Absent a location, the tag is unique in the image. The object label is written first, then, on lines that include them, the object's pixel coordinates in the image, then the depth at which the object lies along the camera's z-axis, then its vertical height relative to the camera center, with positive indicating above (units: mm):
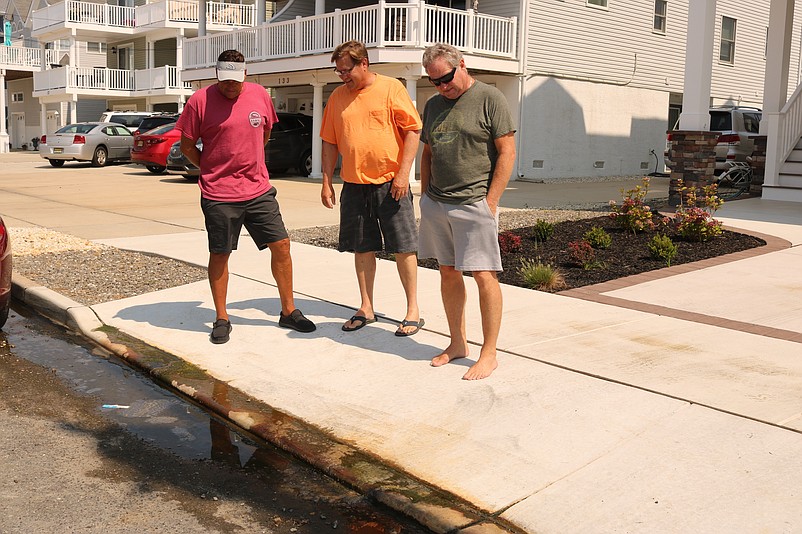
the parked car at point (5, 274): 6801 -1181
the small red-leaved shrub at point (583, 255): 9086 -1226
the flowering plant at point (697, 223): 10406 -987
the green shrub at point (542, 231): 10656 -1154
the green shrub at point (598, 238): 9953 -1148
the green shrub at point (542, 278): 8078 -1311
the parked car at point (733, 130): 19672 +254
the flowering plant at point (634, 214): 10766 -940
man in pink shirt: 6164 -248
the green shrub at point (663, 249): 9367 -1174
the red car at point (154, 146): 24734 -604
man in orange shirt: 6082 -177
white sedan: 29062 -706
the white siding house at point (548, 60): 21328 +1997
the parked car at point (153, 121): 27156 +98
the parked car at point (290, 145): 23703 -459
